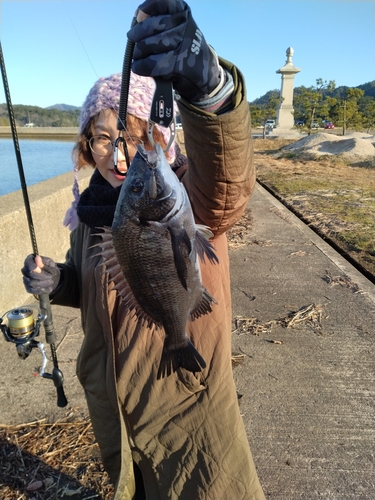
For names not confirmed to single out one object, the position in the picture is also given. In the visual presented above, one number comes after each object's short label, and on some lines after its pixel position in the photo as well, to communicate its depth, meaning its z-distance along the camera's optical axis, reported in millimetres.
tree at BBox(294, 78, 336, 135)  34906
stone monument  36531
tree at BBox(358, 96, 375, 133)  39344
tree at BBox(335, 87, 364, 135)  34719
